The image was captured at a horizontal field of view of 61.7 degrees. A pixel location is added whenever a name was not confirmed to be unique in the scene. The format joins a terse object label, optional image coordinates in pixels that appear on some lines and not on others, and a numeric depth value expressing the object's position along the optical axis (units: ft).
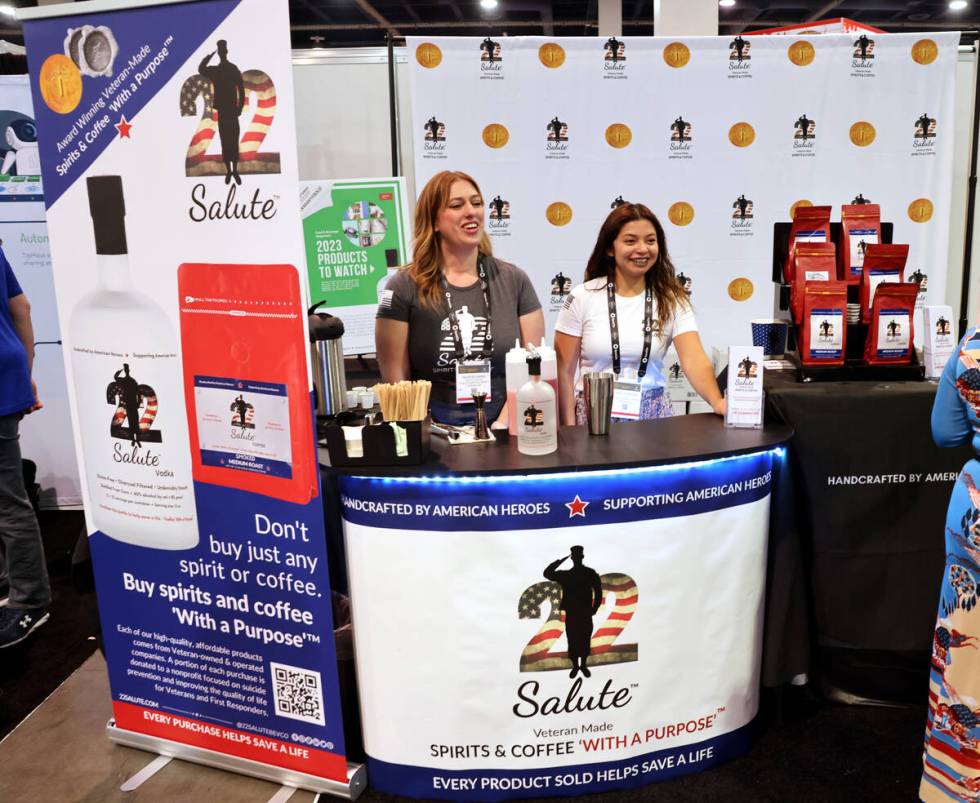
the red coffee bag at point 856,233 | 8.38
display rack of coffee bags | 7.84
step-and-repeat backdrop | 13.64
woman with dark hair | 8.59
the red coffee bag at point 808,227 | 8.29
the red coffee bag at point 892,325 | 7.69
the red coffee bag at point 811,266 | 8.00
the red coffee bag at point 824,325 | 7.84
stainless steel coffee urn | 6.98
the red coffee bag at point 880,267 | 7.86
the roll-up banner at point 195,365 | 5.98
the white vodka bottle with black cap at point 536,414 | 6.52
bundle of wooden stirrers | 6.35
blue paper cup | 9.00
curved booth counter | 6.35
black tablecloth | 7.41
